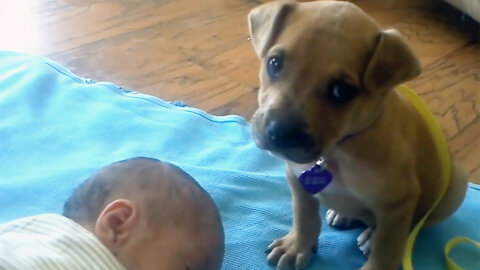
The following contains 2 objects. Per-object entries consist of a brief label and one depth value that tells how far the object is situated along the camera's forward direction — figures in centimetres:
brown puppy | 96
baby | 92
